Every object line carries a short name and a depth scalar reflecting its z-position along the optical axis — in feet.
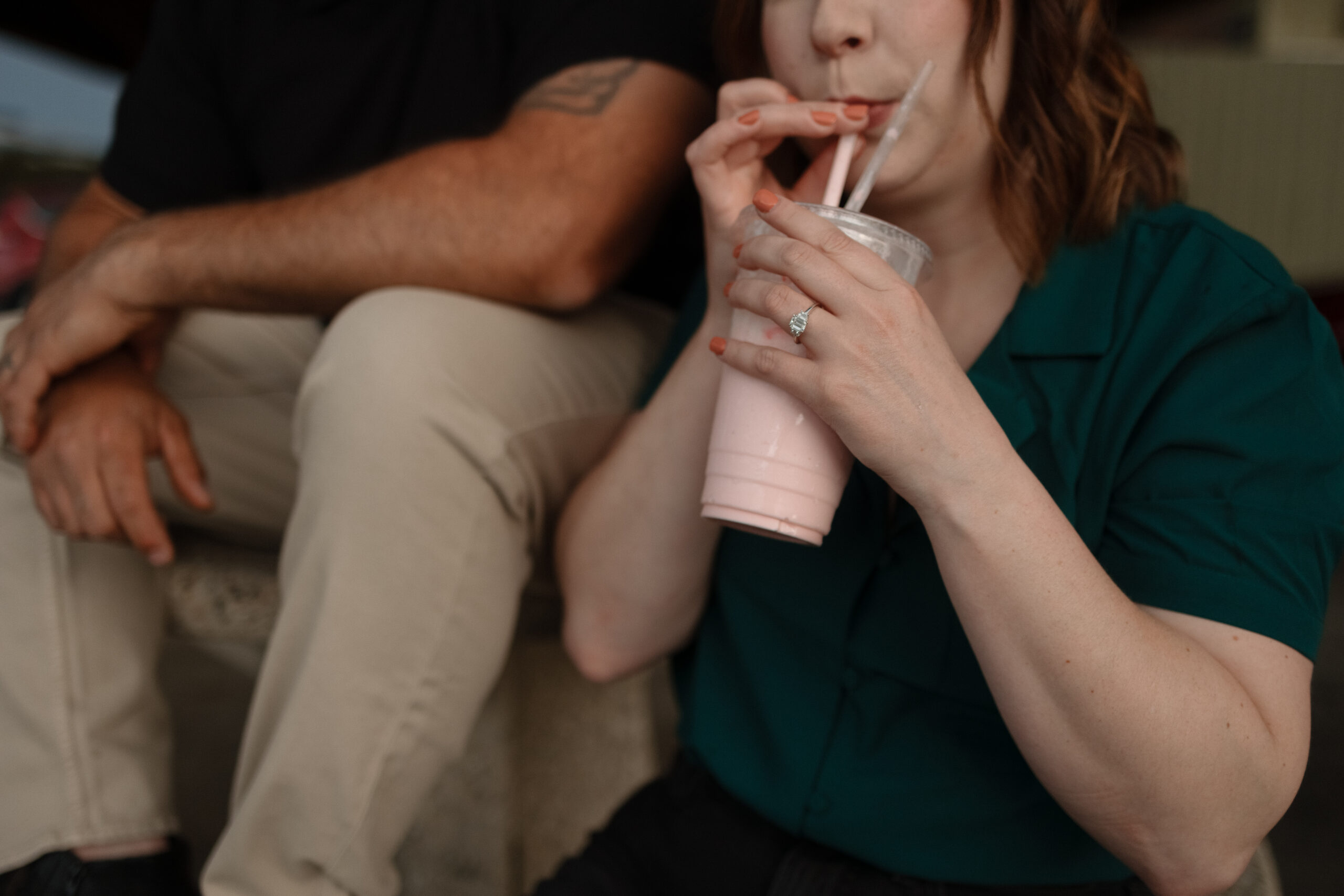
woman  1.98
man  2.83
